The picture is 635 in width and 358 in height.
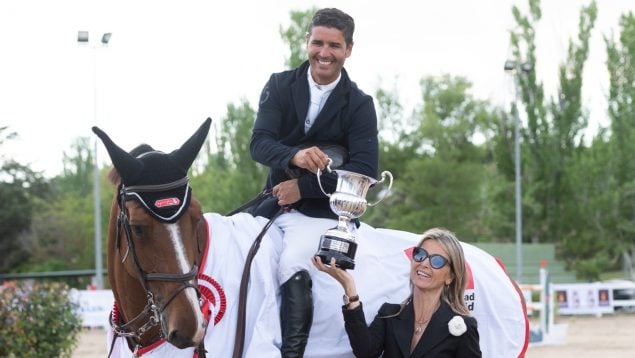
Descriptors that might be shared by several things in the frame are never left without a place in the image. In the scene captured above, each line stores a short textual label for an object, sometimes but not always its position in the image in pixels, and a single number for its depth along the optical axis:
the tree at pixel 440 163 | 34.91
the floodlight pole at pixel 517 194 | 27.70
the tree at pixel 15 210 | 40.48
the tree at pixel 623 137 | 35.50
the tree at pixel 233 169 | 33.59
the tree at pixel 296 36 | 33.03
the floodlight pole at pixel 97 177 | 21.17
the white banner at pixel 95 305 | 21.12
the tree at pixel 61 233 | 45.39
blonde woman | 4.07
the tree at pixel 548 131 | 36.53
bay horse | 3.71
